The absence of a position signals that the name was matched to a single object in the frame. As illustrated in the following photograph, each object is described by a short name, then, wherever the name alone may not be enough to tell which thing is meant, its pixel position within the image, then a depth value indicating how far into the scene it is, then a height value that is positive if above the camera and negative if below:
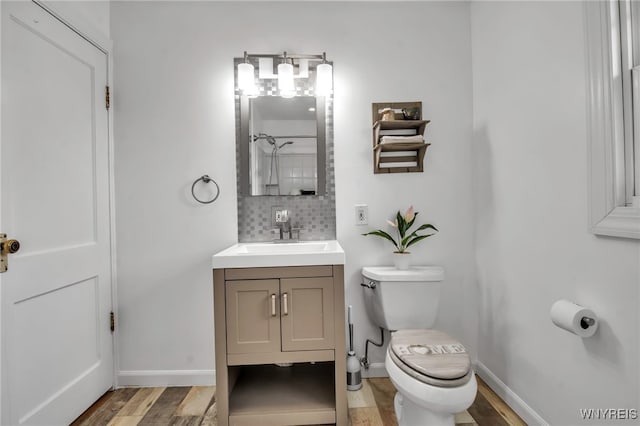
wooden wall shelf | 2.08 +0.38
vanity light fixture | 2.01 +0.87
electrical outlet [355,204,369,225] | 2.12 -0.01
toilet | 1.27 -0.60
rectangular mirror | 2.10 +0.45
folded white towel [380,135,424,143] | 1.96 +0.42
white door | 1.40 +0.00
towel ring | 2.07 +0.19
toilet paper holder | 1.19 -0.40
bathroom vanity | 1.58 -0.49
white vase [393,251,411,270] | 1.98 -0.29
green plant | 2.00 -0.12
